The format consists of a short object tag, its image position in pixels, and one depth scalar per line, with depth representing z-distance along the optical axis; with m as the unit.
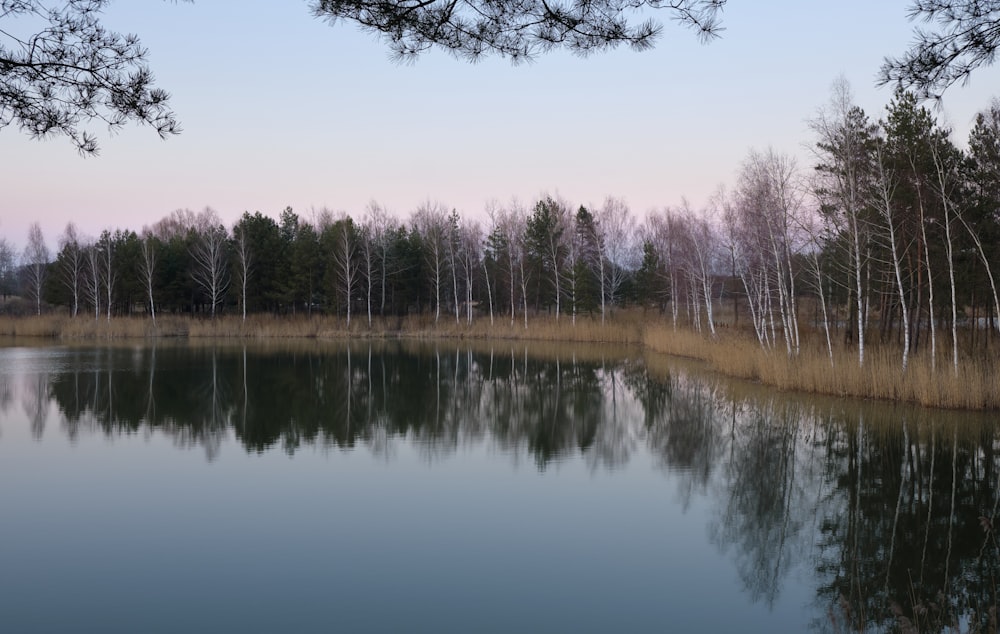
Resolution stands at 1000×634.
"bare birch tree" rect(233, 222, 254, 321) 45.78
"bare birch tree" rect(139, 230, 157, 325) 45.78
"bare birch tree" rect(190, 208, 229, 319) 46.84
